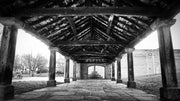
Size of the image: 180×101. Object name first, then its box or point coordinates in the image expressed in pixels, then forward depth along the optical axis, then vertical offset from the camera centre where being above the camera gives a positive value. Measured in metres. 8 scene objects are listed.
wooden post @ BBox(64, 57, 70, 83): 11.29 -0.74
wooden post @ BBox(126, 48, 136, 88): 7.14 -0.34
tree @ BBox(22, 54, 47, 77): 35.19 +0.97
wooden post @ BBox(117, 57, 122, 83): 11.14 -0.49
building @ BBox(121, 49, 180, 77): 22.20 +0.38
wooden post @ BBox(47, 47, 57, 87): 7.63 -0.11
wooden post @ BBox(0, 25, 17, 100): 3.65 +0.18
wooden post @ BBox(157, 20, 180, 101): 3.59 -0.04
